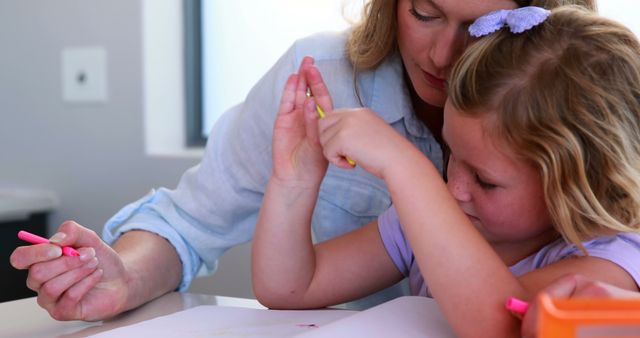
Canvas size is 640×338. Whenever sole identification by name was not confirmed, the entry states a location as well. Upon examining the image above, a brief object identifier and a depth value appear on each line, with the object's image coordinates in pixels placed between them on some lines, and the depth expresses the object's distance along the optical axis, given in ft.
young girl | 4.13
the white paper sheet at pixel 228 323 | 4.21
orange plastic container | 3.13
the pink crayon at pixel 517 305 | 3.88
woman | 4.91
